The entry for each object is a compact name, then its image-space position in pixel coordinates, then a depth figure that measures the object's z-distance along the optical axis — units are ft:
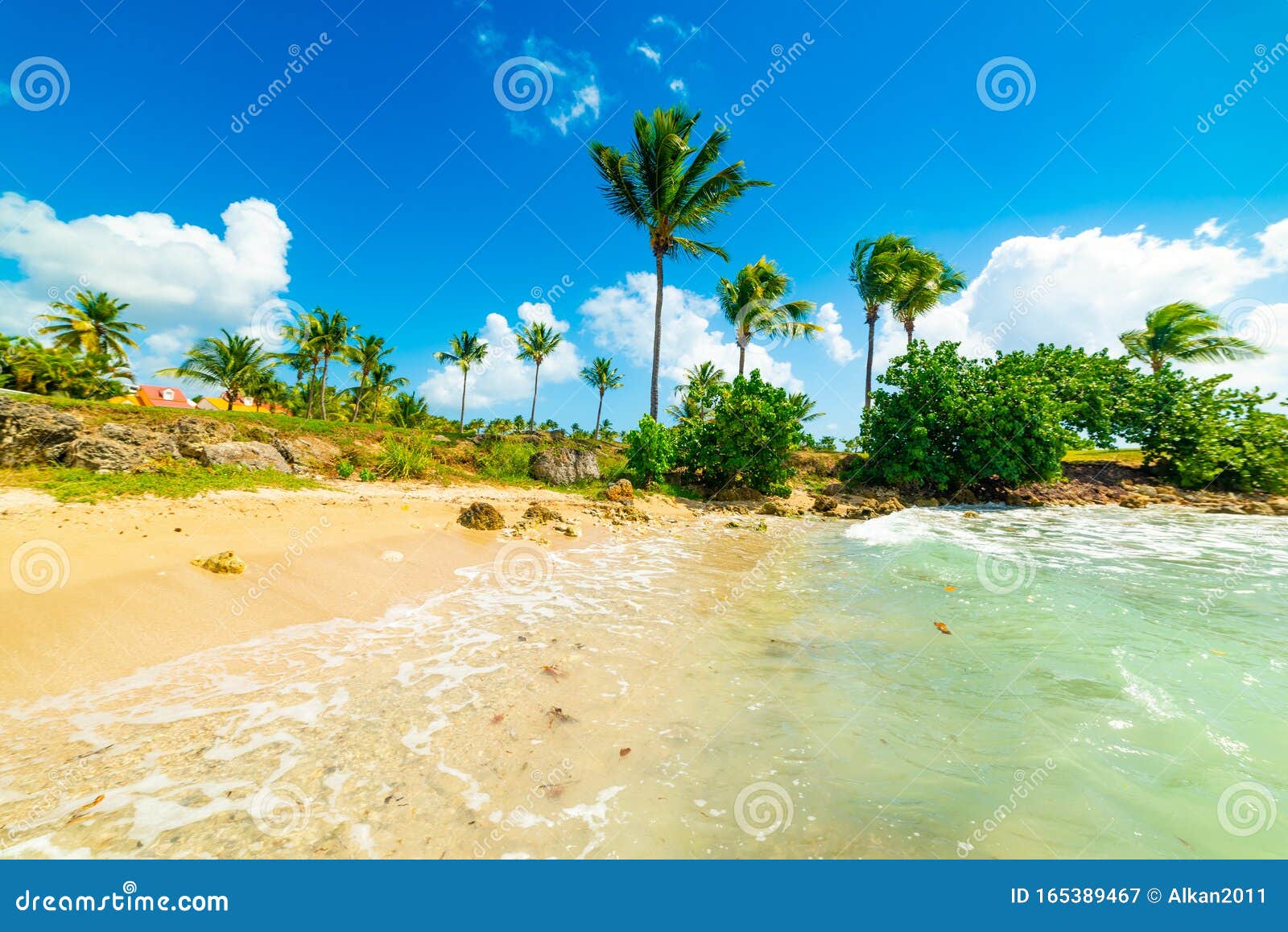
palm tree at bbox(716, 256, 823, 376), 90.79
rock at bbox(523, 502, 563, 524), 32.99
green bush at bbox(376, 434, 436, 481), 47.12
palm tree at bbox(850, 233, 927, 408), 83.30
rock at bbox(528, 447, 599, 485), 55.72
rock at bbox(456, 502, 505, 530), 29.22
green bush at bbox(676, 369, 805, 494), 52.80
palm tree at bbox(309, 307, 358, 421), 118.77
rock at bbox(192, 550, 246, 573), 16.24
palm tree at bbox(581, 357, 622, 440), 139.13
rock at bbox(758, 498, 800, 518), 51.03
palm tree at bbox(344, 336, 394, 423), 134.00
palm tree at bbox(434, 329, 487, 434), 151.23
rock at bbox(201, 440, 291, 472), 34.76
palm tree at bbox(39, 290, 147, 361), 97.76
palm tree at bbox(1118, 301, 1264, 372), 85.15
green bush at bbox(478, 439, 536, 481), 53.88
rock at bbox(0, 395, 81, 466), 26.81
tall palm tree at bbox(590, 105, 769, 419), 64.54
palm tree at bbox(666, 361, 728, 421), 57.72
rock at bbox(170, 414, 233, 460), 35.04
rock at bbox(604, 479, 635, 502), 45.91
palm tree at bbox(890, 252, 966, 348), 85.76
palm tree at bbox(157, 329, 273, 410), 112.88
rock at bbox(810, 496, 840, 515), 53.93
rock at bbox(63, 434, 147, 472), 27.63
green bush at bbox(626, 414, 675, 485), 53.52
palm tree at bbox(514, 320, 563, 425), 142.61
